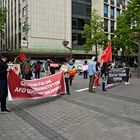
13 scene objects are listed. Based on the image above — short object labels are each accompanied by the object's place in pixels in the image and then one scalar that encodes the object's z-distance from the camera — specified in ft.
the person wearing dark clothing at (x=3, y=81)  14.77
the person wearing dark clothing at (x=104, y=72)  26.01
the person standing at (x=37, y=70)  36.74
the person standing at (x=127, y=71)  29.10
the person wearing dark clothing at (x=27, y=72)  23.94
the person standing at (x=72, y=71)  26.82
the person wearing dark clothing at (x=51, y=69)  33.97
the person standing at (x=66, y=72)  21.53
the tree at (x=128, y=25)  46.98
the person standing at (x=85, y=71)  41.36
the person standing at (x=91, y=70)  23.48
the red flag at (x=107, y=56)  27.33
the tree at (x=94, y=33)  74.72
